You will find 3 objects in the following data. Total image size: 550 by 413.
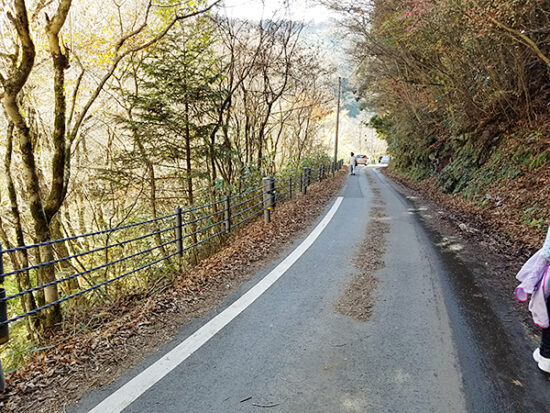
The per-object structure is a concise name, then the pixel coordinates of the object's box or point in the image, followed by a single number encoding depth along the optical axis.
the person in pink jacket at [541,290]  2.69
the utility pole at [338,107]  25.81
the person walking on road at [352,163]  27.12
